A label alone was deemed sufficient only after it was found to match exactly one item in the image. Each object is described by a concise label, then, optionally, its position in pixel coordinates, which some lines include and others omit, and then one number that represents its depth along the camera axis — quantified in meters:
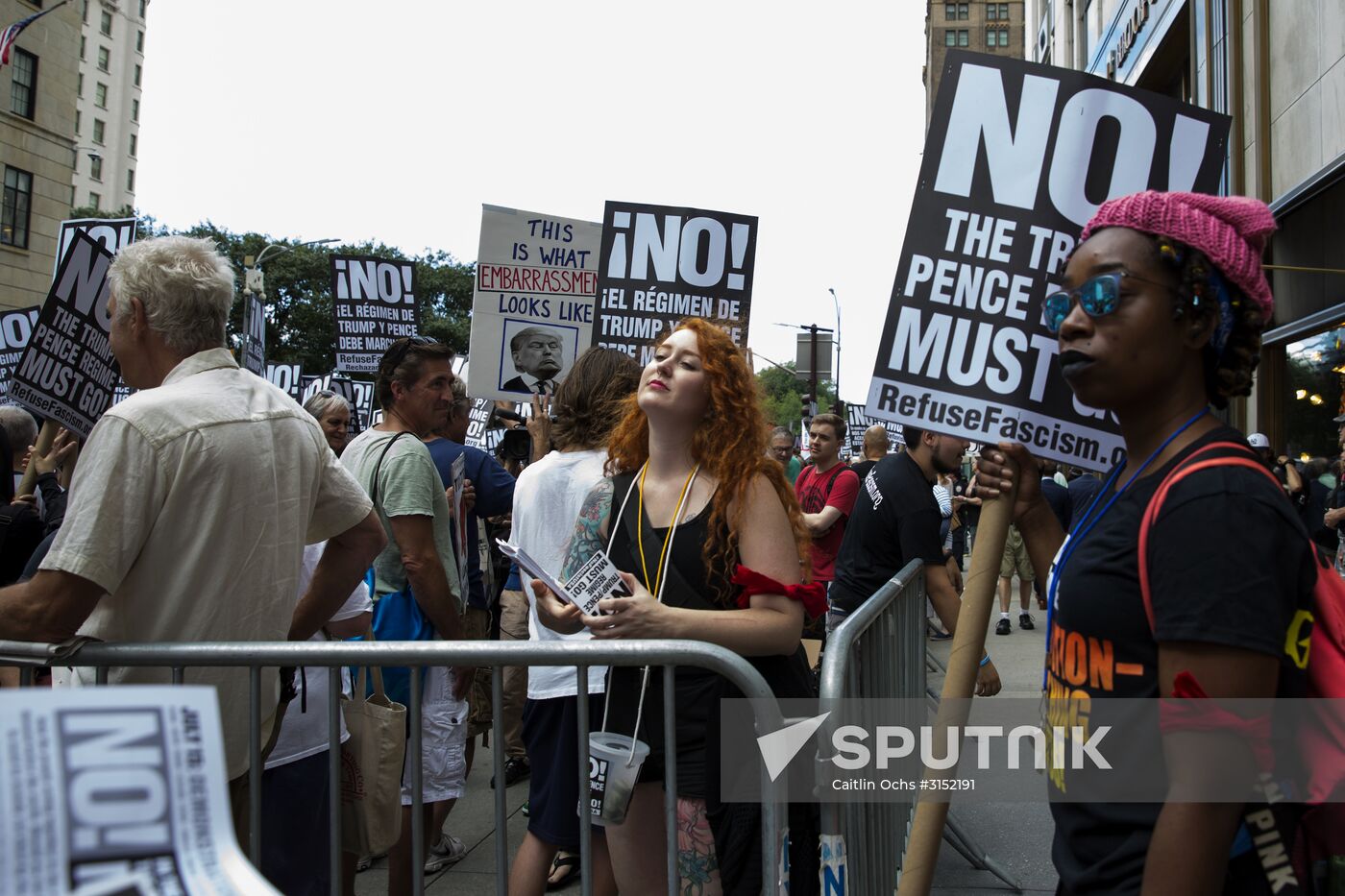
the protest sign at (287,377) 17.67
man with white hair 2.48
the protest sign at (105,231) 5.96
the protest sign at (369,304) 11.13
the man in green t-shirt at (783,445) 11.31
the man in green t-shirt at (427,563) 4.13
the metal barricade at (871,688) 2.27
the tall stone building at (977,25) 105.75
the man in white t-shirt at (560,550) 3.41
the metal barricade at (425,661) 2.39
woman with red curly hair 2.67
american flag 19.13
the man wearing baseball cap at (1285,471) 9.90
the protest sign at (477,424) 11.58
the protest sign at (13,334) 8.47
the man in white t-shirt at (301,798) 2.95
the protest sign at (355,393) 13.50
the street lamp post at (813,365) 22.30
